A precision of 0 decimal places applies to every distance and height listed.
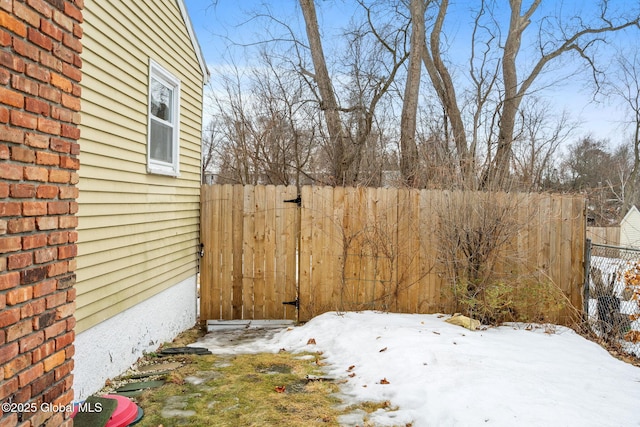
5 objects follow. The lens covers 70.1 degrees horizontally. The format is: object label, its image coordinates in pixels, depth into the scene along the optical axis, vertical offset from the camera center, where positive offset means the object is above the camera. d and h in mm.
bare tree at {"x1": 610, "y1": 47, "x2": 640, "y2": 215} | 21594 +6264
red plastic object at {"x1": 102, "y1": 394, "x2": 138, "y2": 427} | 3256 -1569
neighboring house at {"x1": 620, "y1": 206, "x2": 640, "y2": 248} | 23181 -553
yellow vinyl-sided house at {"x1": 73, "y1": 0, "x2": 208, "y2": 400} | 3926 +177
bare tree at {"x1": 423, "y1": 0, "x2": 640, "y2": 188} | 11188 +4344
